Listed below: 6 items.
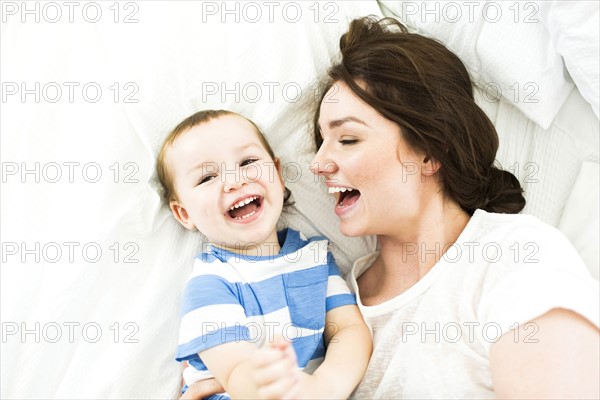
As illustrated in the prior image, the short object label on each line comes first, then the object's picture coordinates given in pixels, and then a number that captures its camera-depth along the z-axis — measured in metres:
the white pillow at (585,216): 1.33
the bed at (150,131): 1.32
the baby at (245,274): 1.19
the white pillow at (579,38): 1.32
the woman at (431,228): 1.07
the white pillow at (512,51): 1.39
